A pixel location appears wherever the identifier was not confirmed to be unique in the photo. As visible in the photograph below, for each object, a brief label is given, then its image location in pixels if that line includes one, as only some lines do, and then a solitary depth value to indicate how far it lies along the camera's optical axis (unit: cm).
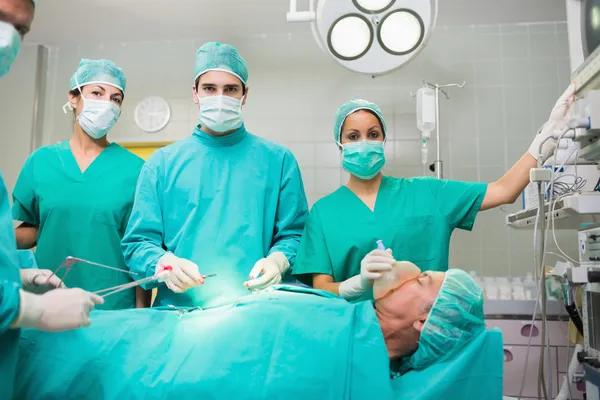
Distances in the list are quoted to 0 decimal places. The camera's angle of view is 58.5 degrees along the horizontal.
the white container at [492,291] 266
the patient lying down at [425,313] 122
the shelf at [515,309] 241
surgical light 213
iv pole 294
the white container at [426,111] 302
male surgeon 168
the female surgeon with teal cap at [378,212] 173
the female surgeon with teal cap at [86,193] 199
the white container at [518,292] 268
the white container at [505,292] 269
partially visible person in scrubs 94
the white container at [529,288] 273
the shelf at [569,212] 166
